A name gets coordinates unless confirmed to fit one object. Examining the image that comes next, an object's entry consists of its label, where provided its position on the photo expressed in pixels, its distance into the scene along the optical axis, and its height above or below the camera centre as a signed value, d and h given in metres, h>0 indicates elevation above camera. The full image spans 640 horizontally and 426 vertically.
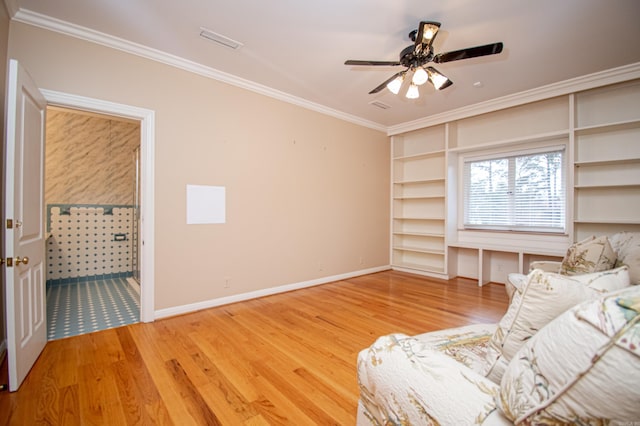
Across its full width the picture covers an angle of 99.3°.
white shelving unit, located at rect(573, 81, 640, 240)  3.48 +0.69
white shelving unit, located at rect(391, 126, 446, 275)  5.24 +0.24
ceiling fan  2.18 +1.38
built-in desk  4.07 -0.72
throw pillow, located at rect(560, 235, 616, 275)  1.99 -0.33
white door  1.76 -0.11
